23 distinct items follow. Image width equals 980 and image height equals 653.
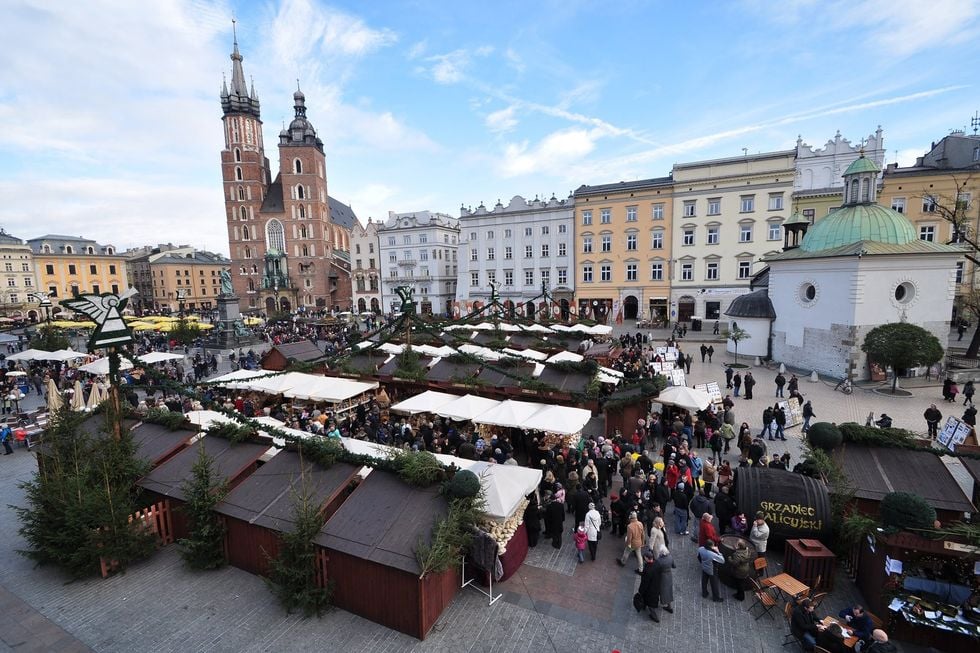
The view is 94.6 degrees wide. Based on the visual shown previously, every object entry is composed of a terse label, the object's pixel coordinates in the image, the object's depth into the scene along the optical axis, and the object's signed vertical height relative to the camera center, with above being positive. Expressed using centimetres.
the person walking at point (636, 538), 784 -447
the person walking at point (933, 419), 1377 -441
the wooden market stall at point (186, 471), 877 -353
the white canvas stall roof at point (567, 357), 1831 -297
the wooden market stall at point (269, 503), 762 -370
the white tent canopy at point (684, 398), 1337 -353
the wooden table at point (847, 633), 570 -459
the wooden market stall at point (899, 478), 763 -367
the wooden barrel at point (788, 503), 779 -394
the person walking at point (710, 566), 714 -454
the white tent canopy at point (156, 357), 2172 -304
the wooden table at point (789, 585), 664 -459
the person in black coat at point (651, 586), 681 -462
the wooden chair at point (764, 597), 685 -488
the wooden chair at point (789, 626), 634 -505
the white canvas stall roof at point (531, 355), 1769 -286
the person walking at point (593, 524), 809 -434
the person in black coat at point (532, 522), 871 -455
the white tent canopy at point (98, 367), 2006 -318
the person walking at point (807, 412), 1434 -429
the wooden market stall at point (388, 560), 647 -390
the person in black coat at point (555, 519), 862 -452
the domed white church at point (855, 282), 2109 -28
